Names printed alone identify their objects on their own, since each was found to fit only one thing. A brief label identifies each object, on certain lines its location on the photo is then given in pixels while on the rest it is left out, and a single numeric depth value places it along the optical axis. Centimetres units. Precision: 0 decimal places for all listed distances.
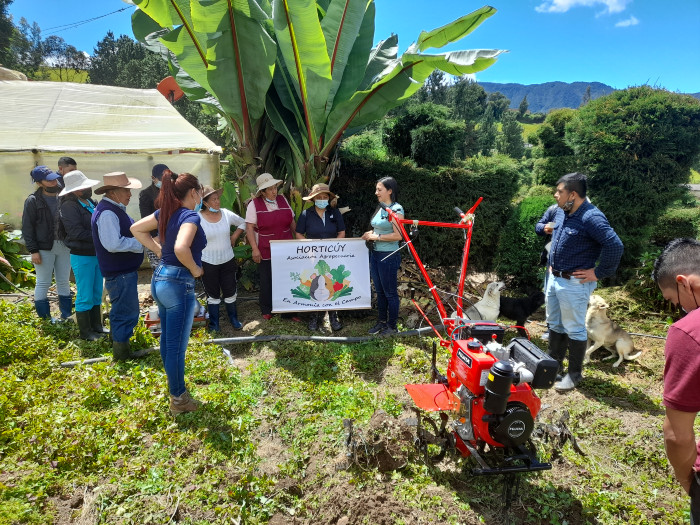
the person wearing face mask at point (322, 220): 519
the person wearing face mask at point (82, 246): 433
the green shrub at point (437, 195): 696
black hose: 475
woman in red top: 519
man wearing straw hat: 385
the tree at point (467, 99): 3706
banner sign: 514
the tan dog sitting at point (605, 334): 446
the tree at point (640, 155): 652
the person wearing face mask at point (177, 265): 308
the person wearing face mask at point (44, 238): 476
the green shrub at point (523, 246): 652
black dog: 522
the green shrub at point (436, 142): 761
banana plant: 481
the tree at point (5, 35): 3044
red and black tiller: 240
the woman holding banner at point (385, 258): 463
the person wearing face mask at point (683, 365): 153
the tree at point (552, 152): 857
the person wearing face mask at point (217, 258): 481
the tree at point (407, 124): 813
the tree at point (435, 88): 3300
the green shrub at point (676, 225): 631
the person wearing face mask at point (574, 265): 361
